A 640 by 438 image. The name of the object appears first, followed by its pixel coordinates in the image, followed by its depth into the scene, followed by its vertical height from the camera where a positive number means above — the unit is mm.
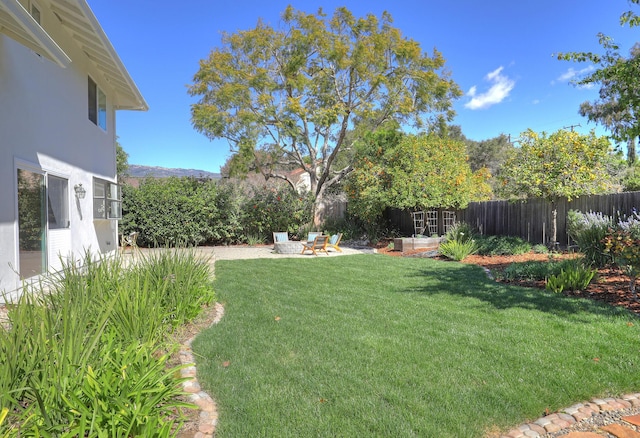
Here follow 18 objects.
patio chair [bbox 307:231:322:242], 13705 -735
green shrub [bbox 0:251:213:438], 2064 -957
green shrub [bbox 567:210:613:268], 7370 -549
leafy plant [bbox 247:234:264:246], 16188 -978
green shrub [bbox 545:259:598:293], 5891 -1082
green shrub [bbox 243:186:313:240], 16469 +246
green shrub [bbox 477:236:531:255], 10591 -953
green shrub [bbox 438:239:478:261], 10086 -984
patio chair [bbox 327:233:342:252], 13227 -992
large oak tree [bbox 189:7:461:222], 15344 +5745
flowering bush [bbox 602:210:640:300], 5238 -522
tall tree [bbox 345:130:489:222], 13289 +1428
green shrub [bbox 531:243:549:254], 10312 -1017
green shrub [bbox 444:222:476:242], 11820 -613
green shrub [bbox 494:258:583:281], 6693 -1092
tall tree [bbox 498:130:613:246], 10023 +1271
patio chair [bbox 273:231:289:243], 14059 -773
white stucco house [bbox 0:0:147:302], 5328 +1612
